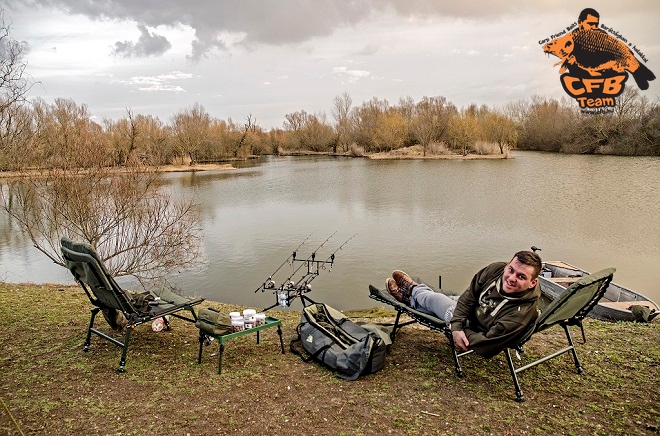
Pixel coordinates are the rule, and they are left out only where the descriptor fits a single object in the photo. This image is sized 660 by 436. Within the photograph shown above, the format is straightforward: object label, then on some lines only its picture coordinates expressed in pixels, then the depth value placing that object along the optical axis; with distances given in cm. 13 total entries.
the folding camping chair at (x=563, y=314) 335
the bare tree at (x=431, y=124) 6048
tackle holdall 370
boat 754
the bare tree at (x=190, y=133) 5541
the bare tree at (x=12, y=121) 604
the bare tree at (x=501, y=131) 5356
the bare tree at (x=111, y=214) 952
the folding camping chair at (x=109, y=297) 380
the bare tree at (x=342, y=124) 7362
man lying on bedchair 332
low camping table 377
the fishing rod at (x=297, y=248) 613
